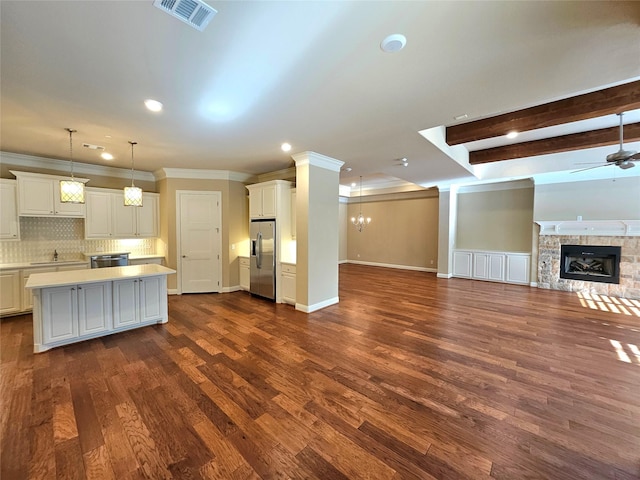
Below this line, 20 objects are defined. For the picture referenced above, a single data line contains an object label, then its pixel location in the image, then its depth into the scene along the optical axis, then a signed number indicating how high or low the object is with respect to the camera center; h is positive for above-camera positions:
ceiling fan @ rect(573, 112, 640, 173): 3.61 +1.06
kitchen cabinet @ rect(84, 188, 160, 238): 5.29 +0.31
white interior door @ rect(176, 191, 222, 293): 5.88 -0.21
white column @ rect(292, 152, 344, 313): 4.65 +0.11
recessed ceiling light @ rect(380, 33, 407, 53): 1.81 +1.33
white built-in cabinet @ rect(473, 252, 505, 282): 7.45 -0.92
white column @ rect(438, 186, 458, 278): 8.02 +0.17
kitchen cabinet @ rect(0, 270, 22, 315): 4.30 -1.01
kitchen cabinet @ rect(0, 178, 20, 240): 4.42 +0.33
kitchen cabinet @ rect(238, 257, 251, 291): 6.11 -0.94
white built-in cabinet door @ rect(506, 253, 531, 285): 7.05 -0.90
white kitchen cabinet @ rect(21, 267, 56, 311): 4.46 -1.04
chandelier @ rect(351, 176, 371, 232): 11.00 +0.49
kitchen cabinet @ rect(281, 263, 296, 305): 5.10 -0.99
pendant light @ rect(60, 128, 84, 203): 3.38 +0.51
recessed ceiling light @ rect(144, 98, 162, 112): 2.75 +1.34
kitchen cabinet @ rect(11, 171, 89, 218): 4.53 +0.59
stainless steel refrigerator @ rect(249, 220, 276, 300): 5.38 -0.54
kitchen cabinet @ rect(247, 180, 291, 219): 5.27 +0.68
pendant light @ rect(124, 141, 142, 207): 3.91 +0.52
